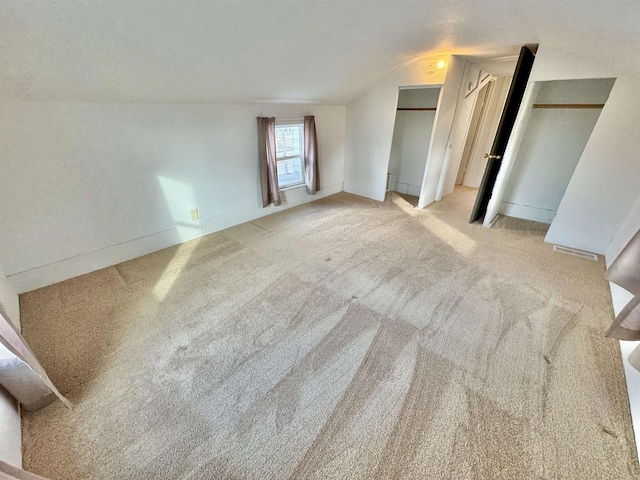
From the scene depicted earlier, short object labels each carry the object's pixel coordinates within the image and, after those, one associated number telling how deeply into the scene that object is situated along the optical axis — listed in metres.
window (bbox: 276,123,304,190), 3.79
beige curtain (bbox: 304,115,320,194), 3.78
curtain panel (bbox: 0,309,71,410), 1.14
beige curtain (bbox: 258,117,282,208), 3.26
